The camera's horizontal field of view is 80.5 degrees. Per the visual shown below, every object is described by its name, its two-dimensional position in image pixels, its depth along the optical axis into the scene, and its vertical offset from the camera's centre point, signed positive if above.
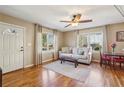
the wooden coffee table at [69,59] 3.67 -0.69
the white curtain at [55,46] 5.18 +0.00
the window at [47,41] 4.69 +0.34
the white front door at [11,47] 2.79 -0.03
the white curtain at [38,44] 3.93 +0.12
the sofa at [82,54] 4.00 -0.51
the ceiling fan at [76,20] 2.63 +0.95
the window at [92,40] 4.59 +0.39
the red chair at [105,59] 3.55 -0.68
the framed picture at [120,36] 3.84 +0.50
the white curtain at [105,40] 4.17 +0.32
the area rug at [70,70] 2.58 -1.04
